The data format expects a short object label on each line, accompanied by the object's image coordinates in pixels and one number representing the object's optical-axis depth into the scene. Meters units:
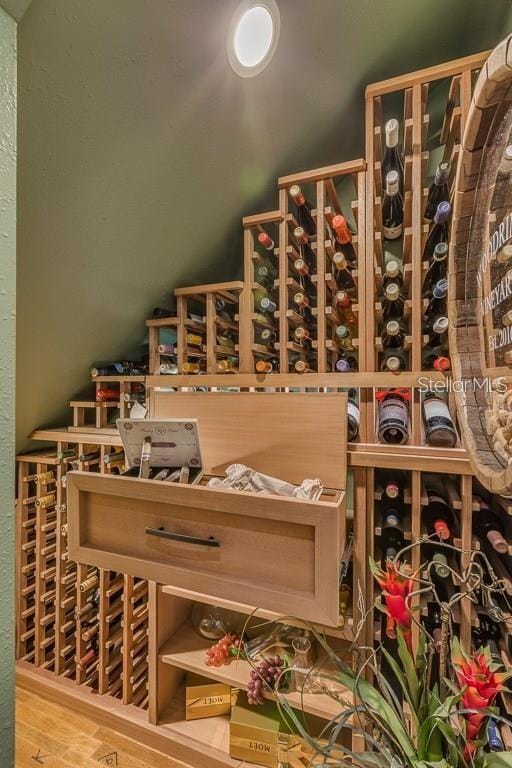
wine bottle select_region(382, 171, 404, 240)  0.99
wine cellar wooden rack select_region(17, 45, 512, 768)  0.85
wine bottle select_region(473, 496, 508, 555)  0.81
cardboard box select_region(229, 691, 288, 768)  0.98
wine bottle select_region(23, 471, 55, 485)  1.42
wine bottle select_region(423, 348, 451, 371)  0.82
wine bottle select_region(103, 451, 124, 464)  1.29
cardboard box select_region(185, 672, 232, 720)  1.12
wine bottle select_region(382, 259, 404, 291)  0.91
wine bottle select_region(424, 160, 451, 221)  0.88
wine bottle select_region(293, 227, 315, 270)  0.99
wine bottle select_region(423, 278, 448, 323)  0.87
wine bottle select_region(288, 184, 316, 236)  0.99
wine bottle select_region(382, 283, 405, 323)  0.92
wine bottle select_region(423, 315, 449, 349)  0.83
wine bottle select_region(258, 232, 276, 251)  1.03
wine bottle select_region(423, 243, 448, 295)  0.84
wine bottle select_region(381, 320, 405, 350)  0.92
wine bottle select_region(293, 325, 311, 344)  1.00
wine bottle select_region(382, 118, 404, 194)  0.95
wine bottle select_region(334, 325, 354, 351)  1.02
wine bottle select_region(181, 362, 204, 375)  1.20
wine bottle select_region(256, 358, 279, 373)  1.01
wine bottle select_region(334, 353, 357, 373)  0.95
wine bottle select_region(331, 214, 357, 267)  0.91
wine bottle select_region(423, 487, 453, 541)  0.86
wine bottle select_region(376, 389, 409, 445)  0.85
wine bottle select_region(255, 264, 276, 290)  1.21
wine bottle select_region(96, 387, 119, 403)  1.45
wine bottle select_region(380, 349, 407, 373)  0.87
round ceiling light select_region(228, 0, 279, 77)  0.83
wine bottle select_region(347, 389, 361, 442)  0.90
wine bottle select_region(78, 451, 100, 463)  1.33
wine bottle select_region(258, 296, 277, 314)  1.09
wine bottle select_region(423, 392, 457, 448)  0.80
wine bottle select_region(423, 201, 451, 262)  0.82
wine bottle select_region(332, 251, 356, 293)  0.96
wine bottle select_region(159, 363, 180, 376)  1.36
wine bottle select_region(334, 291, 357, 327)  0.97
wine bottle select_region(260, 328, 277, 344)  1.14
